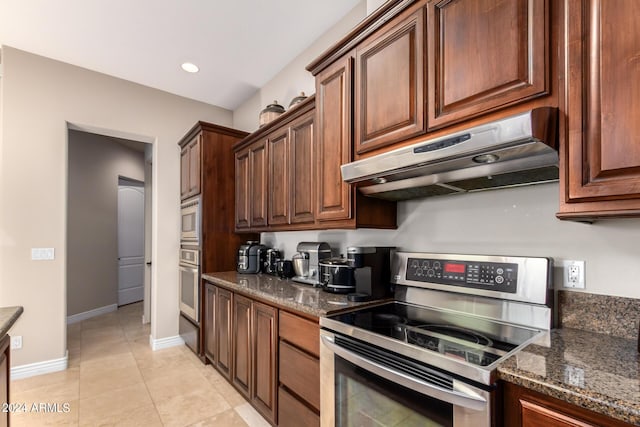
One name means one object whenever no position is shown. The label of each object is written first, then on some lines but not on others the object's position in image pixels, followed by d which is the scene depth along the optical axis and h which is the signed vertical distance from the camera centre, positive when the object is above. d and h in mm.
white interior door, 5633 -479
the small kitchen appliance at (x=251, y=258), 3016 -402
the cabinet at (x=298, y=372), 1615 -864
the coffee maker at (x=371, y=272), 1771 -325
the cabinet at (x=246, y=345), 1966 -956
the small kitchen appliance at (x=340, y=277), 1922 -376
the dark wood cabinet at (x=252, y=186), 2838 +305
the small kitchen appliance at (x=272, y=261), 2947 -422
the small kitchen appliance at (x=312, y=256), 2438 -313
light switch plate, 2920 -353
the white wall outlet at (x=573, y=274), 1257 -236
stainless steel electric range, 985 -495
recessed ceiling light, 3113 +1534
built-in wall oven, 3146 -834
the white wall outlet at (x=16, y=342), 2810 -1146
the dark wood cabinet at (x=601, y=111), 881 +317
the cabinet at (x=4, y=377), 1268 -694
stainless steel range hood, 1025 +229
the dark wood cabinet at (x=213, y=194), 3129 +236
